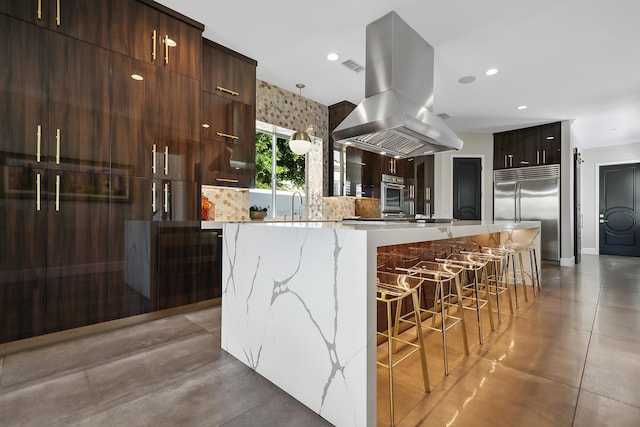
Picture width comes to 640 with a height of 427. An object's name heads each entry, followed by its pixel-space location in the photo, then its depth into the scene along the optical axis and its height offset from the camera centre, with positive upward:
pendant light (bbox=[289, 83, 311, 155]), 3.56 +0.86
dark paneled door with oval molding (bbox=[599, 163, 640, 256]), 6.98 +0.13
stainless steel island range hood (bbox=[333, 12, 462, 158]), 2.59 +1.14
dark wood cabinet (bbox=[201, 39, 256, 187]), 3.24 +1.10
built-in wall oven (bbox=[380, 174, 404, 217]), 5.39 +0.37
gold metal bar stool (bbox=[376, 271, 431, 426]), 1.44 -0.40
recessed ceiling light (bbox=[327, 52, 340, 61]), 3.44 +1.83
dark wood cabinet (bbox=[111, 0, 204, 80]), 2.51 +1.60
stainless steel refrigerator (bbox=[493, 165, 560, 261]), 5.78 +0.34
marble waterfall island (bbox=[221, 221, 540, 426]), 1.26 -0.47
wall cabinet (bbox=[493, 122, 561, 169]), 5.80 +1.39
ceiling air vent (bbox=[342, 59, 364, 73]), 3.58 +1.82
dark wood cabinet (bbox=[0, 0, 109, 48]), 2.07 +1.45
